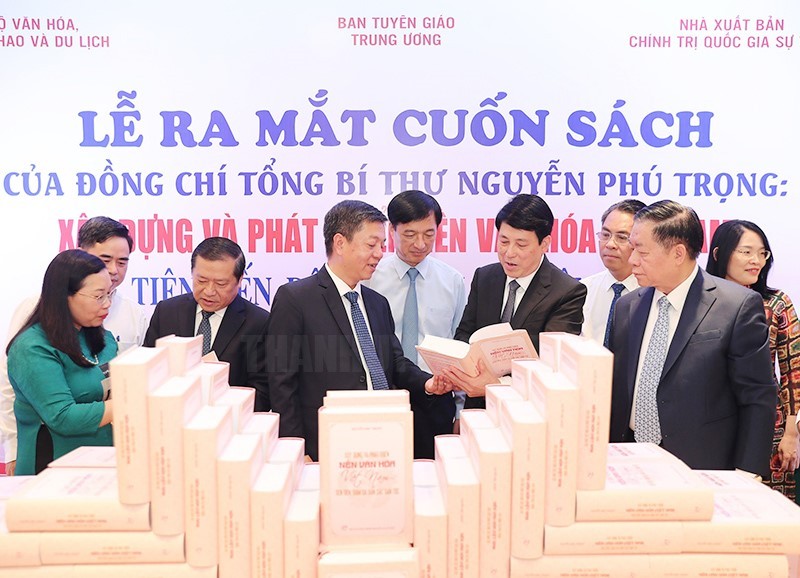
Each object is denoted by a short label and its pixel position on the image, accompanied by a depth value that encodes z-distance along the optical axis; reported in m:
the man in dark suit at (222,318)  2.95
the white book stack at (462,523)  1.41
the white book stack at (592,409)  1.40
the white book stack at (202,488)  1.37
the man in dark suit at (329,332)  2.71
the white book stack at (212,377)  1.59
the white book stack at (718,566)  1.44
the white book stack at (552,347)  1.58
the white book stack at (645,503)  1.43
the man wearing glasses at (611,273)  3.32
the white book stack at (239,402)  1.59
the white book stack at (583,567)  1.43
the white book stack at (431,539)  1.42
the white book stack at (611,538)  1.43
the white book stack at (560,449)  1.40
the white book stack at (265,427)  1.60
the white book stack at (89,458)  1.62
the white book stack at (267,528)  1.38
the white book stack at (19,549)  1.41
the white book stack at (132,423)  1.36
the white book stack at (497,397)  1.63
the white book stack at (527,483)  1.40
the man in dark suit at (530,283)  2.89
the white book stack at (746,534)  1.43
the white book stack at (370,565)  1.38
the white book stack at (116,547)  1.41
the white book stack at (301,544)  1.39
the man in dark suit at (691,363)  2.31
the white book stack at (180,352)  1.54
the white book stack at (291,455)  1.58
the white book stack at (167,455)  1.36
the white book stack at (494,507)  1.41
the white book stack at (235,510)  1.38
